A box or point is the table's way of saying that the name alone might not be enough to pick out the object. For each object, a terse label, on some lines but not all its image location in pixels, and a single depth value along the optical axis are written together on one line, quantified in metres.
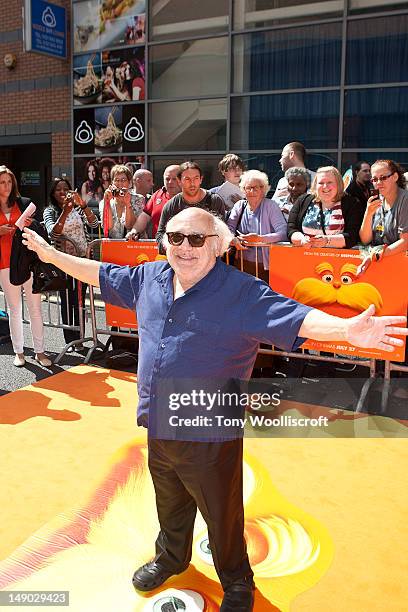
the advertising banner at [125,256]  6.74
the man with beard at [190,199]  5.89
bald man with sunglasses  2.49
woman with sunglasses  5.32
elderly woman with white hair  5.92
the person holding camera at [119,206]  7.17
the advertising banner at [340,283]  5.41
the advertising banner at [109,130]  13.54
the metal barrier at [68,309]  7.27
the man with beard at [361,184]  6.88
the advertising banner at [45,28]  13.05
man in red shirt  7.14
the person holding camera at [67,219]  7.24
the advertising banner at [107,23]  13.24
